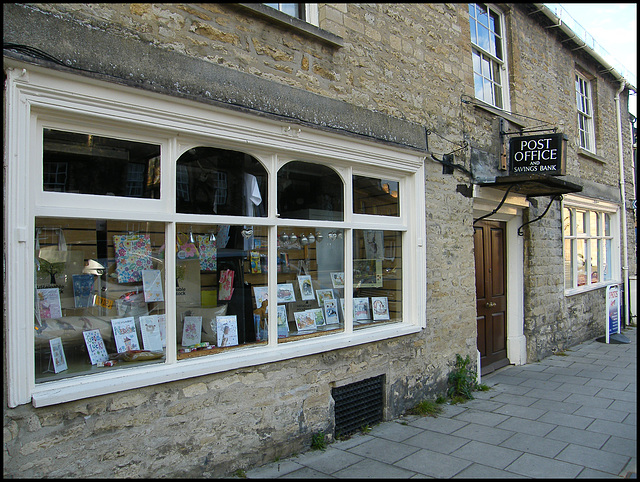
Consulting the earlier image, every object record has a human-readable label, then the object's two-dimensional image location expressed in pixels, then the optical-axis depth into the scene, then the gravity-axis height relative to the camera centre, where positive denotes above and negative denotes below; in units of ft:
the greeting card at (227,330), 13.74 -2.14
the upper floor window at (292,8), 15.24 +8.19
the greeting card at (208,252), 13.52 +0.17
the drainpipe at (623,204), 39.29 +3.96
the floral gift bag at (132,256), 12.06 +0.08
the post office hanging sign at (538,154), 21.11 +4.63
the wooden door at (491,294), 24.18 -2.13
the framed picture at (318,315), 16.30 -2.04
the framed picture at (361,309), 17.35 -1.98
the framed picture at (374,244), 17.53 +0.43
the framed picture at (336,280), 16.94 -0.86
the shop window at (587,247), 32.48 +0.39
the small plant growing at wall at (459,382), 19.89 -5.44
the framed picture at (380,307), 18.10 -2.01
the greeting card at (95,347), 11.41 -2.12
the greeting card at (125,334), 11.87 -1.90
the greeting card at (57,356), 10.73 -2.19
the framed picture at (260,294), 14.62 -1.14
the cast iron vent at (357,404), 15.67 -5.12
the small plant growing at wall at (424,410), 17.97 -5.92
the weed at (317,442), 14.53 -5.72
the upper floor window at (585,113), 34.60 +10.30
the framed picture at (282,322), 14.96 -2.08
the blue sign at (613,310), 32.55 -4.10
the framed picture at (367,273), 17.29 -0.66
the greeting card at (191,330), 13.00 -2.02
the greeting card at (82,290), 11.54 -0.74
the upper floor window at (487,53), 23.95 +10.46
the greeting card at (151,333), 12.19 -1.92
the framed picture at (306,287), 16.16 -1.05
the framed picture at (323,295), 16.64 -1.38
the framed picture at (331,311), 16.60 -1.95
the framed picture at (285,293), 15.17 -1.20
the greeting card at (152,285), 12.37 -0.69
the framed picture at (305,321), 15.71 -2.17
